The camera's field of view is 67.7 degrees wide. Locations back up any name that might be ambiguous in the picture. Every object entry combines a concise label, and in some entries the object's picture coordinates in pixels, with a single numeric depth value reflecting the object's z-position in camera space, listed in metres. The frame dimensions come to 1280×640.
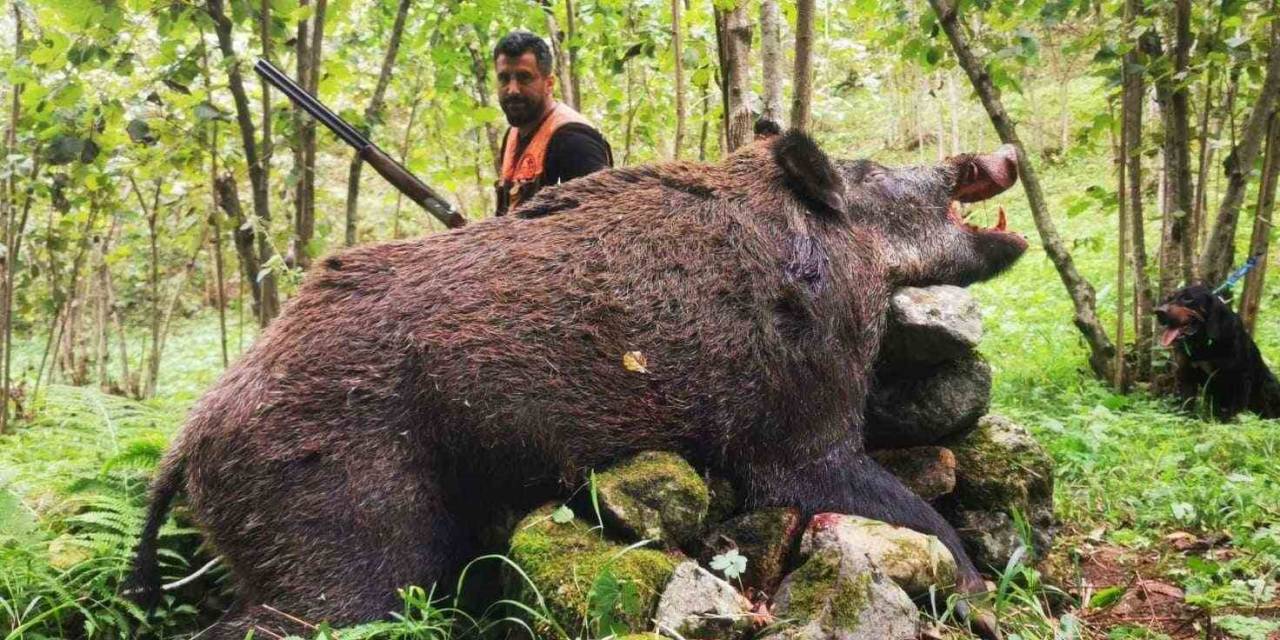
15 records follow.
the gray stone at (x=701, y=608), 2.71
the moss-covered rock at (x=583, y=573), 2.68
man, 4.97
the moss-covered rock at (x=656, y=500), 3.04
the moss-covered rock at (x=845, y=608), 2.69
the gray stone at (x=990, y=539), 3.63
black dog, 6.53
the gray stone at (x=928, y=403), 3.79
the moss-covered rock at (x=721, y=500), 3.35
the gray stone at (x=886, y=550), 2.89
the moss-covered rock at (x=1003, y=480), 3.71
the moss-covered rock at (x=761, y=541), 3.15
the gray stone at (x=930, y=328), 3.71
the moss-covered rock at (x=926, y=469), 3.67
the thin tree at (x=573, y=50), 7.46
